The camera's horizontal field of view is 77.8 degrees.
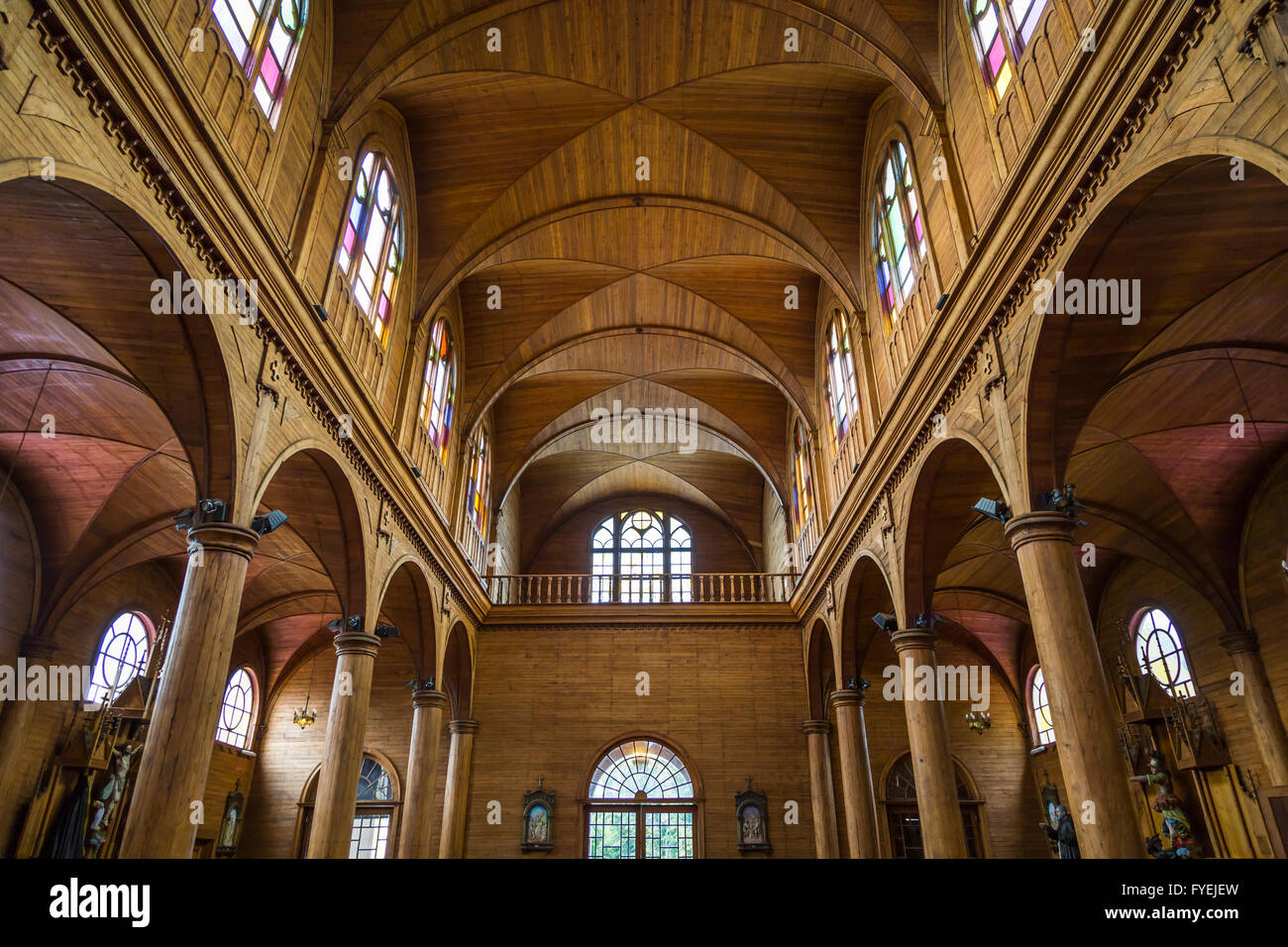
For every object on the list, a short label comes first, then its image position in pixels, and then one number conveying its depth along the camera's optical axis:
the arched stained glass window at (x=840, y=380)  14.54
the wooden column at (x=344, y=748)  10.48
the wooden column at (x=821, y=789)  16.33
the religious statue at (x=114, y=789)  13.85
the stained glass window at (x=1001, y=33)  7.95
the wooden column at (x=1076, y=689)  6.33
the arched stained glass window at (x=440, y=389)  14.97
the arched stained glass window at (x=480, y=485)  18.77
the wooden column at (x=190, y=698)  6.51
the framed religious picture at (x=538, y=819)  17.08
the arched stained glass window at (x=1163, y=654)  14.09
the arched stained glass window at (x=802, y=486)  18.19
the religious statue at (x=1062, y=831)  13.32
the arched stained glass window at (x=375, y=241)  11.16
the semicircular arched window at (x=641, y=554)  23.16
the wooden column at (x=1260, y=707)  11.64
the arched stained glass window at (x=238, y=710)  18.91
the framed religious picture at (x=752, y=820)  17.02
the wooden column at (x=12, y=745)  12.60
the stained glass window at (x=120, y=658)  14.72
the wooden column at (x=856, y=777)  14.49
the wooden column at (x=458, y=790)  16.67
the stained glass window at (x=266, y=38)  8.01
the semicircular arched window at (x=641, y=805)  17.55
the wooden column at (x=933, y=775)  9.66
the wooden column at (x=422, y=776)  14.99
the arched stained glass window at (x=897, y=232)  11.15
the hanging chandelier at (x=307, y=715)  17.42
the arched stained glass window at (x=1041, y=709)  18.33
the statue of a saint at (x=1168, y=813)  11.72
